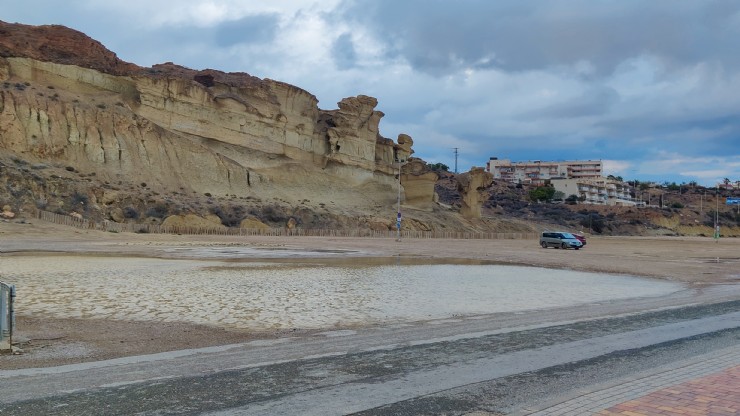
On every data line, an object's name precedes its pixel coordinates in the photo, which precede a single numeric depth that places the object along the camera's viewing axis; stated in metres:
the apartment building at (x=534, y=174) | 193.25
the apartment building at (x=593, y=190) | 150.12
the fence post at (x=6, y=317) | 7.52
